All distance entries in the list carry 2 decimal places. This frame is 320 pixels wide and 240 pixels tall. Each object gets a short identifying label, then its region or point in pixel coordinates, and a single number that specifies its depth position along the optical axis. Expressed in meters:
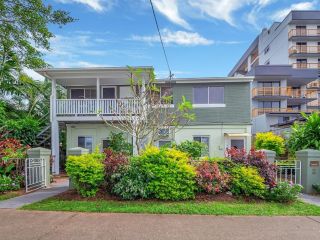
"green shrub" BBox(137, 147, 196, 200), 6.11
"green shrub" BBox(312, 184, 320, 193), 7.33
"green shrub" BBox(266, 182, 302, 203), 6.02
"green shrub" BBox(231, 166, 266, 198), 6.23
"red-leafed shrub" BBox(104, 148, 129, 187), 6.47
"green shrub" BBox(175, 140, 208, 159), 10.16
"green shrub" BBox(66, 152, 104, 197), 6.24
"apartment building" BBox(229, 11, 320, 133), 25.04
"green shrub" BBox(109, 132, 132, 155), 11.91
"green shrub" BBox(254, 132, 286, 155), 11.66
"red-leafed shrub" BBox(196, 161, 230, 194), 6.28
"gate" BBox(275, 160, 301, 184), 7.89
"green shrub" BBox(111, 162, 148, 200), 6.12
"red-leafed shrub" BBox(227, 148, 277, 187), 6.48
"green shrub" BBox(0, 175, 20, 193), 7.28
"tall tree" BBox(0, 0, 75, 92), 13.54
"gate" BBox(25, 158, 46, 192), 7.64
